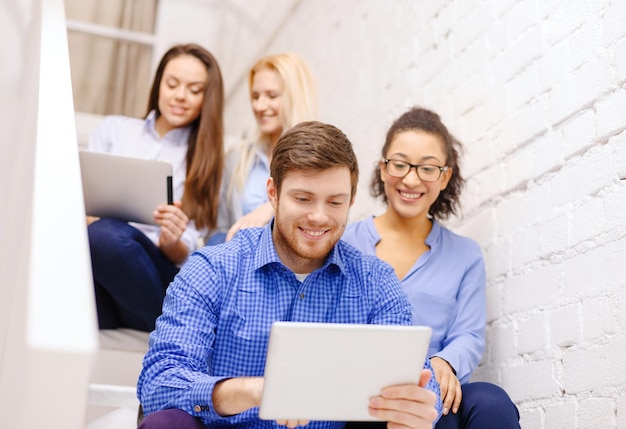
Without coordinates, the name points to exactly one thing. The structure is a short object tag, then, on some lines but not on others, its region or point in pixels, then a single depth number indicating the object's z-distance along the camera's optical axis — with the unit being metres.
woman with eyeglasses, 1.82
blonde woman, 2.37
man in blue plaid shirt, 1.37
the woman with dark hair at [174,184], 2.02
